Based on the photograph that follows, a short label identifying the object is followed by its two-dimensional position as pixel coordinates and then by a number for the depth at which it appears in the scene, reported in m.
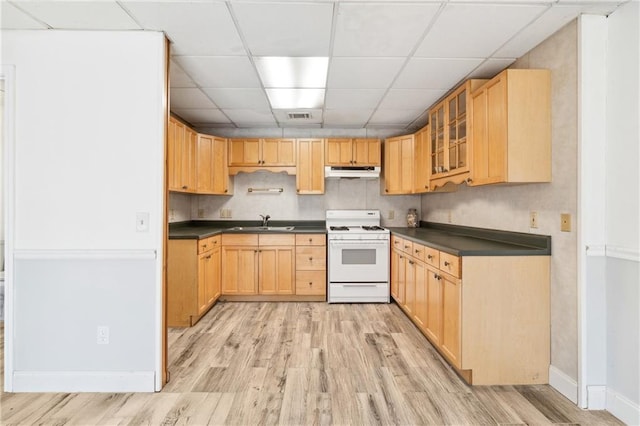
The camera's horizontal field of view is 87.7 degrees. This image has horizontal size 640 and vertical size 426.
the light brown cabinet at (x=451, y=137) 2.90
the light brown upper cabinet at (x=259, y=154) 4.77
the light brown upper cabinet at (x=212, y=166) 4.42
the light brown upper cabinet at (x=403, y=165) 4.46
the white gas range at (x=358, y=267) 4.38
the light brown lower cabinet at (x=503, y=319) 2.38
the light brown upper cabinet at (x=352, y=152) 4.80
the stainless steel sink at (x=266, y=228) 4.51
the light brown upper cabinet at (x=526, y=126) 2.37
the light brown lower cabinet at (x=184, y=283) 3.58
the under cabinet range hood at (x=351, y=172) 4.73
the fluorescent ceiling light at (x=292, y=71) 2.74
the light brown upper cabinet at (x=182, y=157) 3.64
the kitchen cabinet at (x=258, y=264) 4.41
